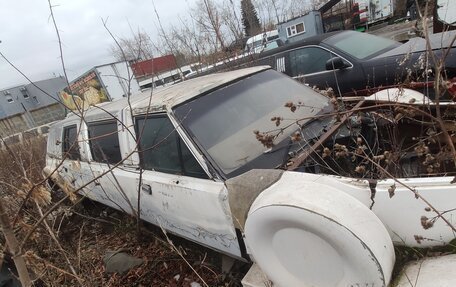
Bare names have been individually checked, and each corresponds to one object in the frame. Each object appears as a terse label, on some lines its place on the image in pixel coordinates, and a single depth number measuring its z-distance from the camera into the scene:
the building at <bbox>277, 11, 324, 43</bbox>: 20.34
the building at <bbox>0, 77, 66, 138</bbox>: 46.88
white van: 7.52
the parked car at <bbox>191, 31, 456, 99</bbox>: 4.80
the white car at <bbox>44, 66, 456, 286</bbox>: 1.48
